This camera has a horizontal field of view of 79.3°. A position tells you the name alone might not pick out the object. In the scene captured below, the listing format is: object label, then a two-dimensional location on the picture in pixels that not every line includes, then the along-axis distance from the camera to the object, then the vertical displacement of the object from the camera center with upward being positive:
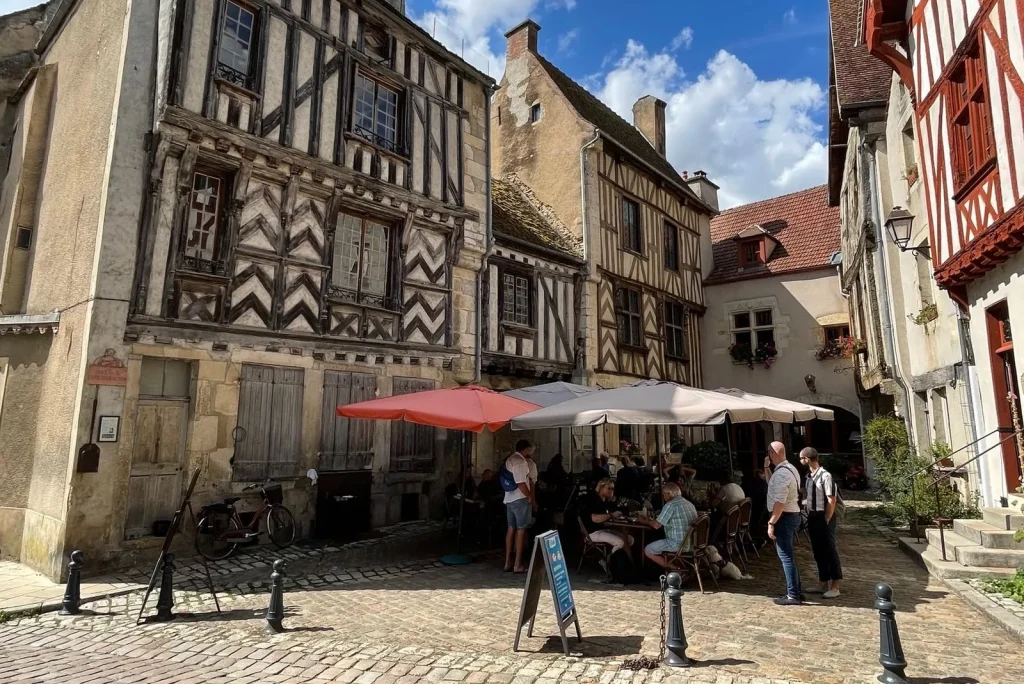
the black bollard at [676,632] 3.58 -1.08
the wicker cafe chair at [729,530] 5.95 -0.84
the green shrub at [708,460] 14.28 -0.37
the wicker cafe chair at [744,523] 6.38 -0.82
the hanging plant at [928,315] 8.25 +1.75
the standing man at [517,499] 6.36 -0.59
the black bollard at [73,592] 4.87 -1.21
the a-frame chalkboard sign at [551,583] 3.90 -0.89
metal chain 3.58 -1.27
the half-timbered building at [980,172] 5.38 +2.68
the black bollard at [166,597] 4.73 -1.20
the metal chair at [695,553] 5.39 -0.95
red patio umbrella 6.35 +0.36
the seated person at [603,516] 5.82 -0.71
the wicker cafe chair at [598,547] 5.91 -1.00
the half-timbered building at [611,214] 13.37 +5.45
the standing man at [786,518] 4.95 -0.59
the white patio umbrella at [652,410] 5.66 +0.32
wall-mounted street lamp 7.99 +2.84
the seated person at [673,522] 5.37 -0.68
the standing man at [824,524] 5.03 -0.65
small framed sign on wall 6.23 +0.12
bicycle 6.66 -0.97
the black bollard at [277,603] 4.39 -1.14
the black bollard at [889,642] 3.15 -1.00
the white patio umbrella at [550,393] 8.03 +0.67
